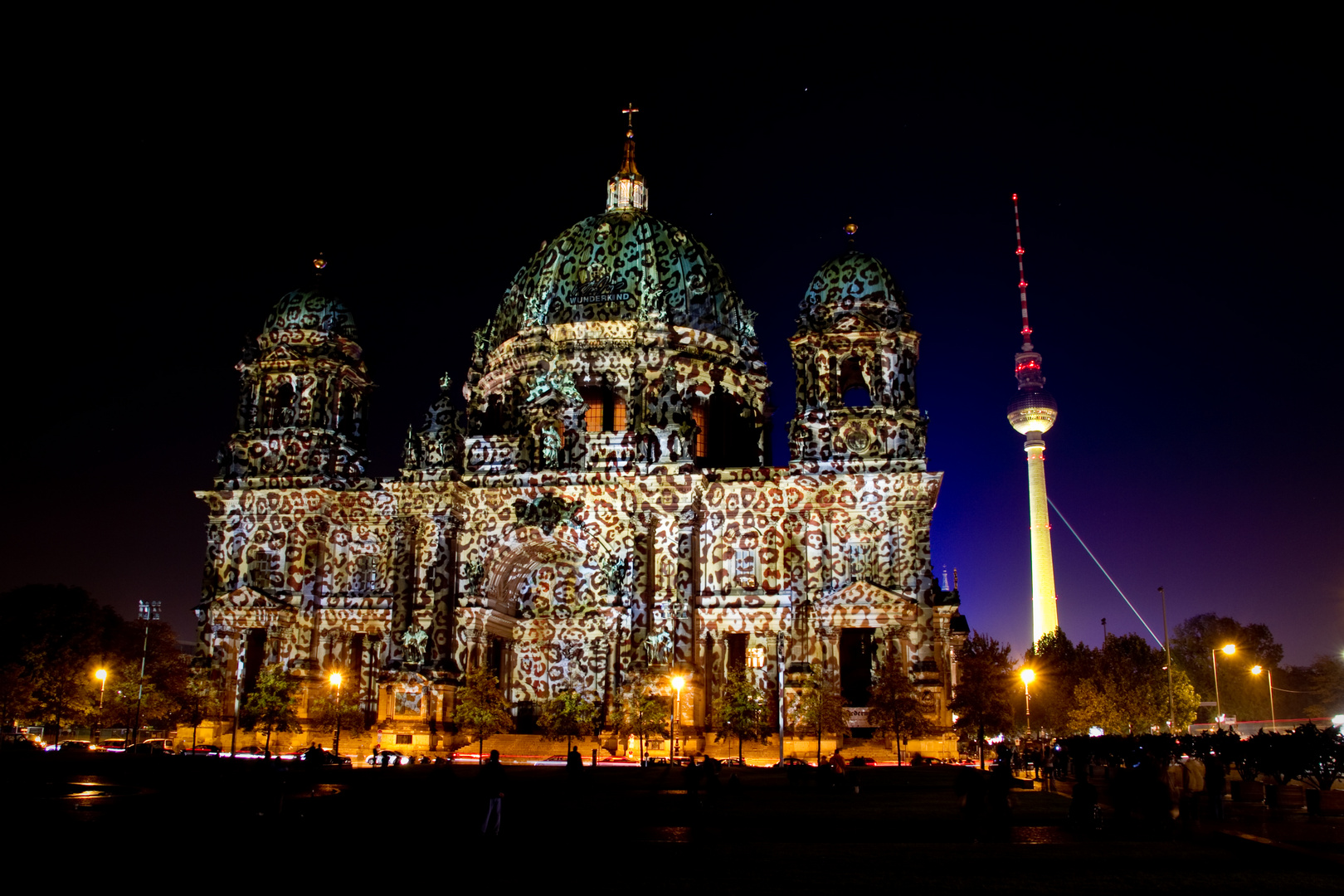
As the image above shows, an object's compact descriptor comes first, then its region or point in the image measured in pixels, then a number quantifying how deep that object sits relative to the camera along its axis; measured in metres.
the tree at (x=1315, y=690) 118.69
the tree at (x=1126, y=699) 75.88
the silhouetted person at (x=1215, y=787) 24.75
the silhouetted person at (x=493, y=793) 19.75
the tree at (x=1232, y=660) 111.44
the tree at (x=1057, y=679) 88.81
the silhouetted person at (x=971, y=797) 20.22
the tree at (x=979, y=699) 50.66
